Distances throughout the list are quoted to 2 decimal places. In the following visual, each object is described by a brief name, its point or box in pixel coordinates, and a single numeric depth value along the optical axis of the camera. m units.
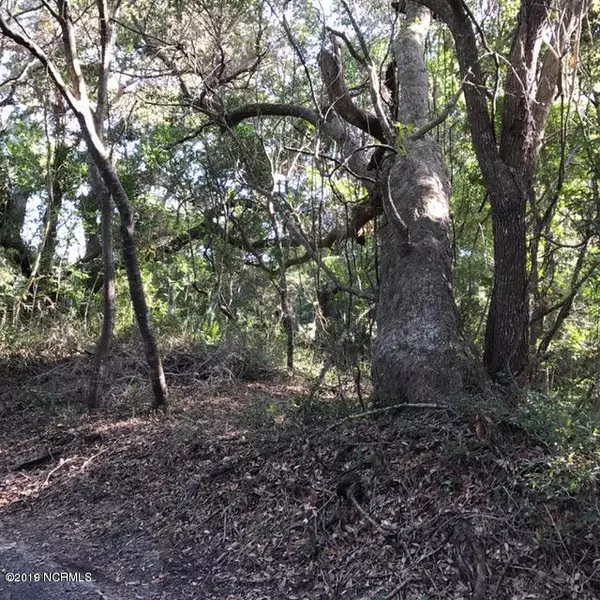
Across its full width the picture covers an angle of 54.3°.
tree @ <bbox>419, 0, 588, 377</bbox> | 5.35
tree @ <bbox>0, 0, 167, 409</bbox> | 6.81
